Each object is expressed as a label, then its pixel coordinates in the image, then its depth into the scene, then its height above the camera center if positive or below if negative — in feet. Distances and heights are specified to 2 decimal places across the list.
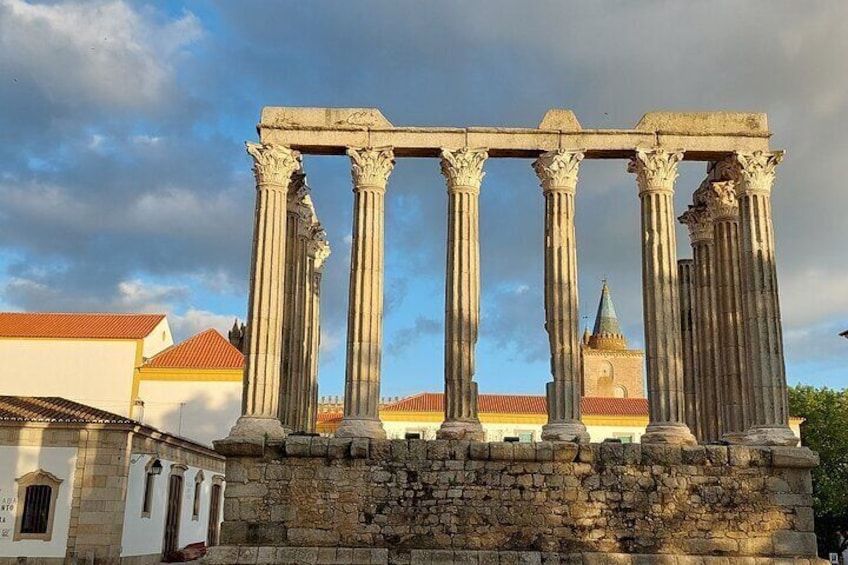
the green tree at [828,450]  126.72 +5.38
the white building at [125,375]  127.24 +14.49
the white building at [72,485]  78.02 -1.11
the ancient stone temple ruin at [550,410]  53.98 +4.80
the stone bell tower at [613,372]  240.32 +30.39
